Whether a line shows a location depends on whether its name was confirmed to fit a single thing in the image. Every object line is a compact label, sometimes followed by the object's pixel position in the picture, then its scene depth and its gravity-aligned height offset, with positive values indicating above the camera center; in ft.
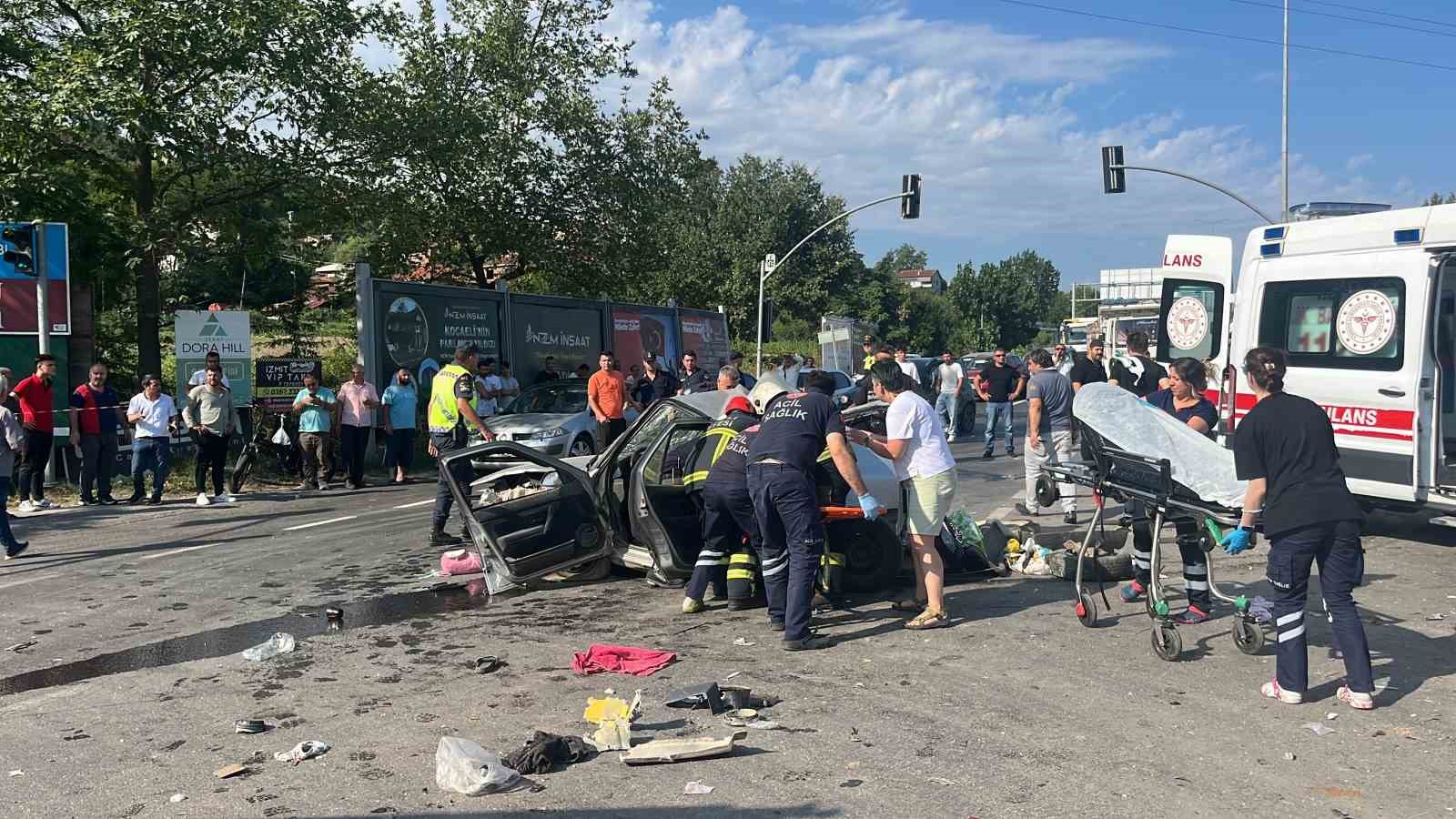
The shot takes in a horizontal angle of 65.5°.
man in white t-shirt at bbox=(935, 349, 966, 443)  66.74 -1.61
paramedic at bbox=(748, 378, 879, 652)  21.02 -2.25
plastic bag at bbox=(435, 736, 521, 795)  14.14 -5.10
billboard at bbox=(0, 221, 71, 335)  48.93 +3.47
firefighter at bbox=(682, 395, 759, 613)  22.90 -3.41
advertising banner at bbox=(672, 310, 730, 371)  88.99 +2.30
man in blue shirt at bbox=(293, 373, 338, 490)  47.91 -2.54
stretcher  19.80 -2.56
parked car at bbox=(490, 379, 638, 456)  51.24 -2.50
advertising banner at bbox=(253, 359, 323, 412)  53.67 -0.56
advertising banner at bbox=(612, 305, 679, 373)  79.97 +2.28
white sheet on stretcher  20.08 -1.45
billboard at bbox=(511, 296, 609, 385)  68.95 +2.07
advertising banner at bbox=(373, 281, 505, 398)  58.29 +2.28
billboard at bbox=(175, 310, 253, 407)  51.55 +1.12
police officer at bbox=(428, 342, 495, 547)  33.12 -1.33
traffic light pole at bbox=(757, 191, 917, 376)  112.68 +9.78
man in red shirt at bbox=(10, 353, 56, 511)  42.11 -2.13
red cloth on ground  19.70 -5.21
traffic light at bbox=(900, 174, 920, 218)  99.09 +14.86
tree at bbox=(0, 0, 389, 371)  53.06 +13.42
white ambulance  29.09 +0.75
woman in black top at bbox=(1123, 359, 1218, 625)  21.94 -3.26
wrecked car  25.09 -3.37
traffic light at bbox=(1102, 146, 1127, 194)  93.97 +15.80
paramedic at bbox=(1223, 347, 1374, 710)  17.16 -2.48
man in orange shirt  43.37 -1.19
